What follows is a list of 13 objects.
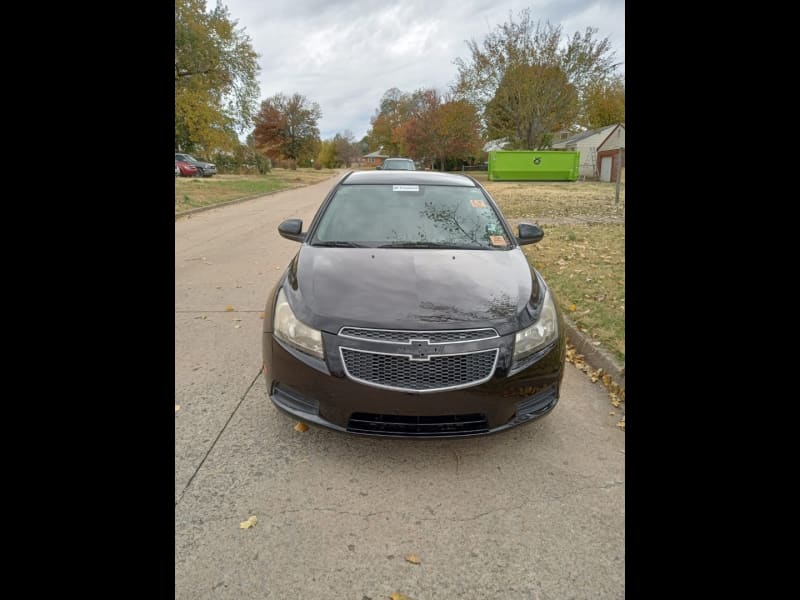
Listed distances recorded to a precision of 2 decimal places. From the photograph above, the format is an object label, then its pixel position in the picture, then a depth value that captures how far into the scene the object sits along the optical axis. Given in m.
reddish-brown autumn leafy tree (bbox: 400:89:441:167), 49.34
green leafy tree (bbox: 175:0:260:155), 22.48
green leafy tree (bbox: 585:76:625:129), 34.28
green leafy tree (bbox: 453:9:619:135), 33.06
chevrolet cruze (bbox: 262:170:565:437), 2.44
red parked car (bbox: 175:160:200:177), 30.79
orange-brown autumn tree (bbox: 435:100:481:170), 42.66
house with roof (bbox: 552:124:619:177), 39.95
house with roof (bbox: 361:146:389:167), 88.51
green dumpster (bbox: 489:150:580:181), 30.39
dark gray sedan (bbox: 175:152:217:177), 33.16
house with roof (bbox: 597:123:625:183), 32.53
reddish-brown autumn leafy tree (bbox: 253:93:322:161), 61.47
